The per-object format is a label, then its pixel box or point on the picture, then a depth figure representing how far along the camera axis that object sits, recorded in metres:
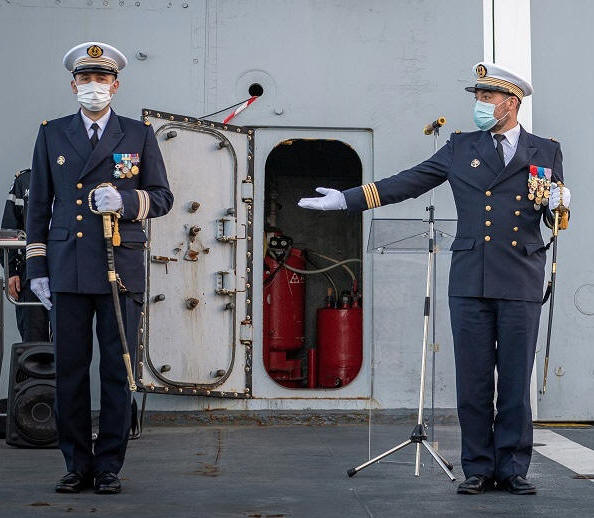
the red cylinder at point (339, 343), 9.22
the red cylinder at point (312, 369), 9.54
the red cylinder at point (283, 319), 9.68
